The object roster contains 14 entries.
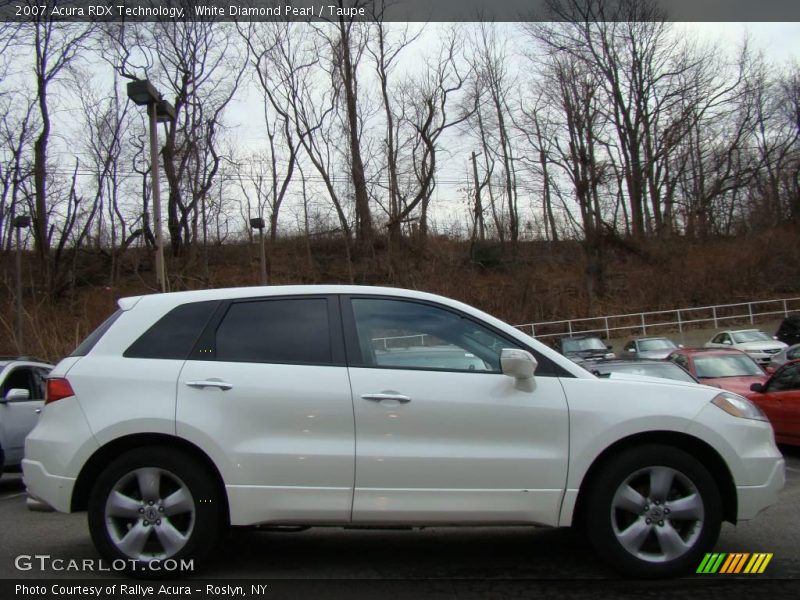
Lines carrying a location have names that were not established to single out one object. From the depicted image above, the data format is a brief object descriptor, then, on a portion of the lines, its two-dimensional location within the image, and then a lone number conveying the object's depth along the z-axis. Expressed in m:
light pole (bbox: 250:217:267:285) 23.77
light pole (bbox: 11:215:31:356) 24.30
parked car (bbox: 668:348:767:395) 11.85
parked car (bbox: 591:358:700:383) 10.28
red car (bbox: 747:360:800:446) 9.05
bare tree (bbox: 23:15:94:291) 33.22
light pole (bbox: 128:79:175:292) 13.62
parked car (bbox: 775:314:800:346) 24.12
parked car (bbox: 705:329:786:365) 21.66
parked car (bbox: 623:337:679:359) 21.82
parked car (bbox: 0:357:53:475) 8.58
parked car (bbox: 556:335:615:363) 20.06
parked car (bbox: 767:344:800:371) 15.12
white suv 4.23
